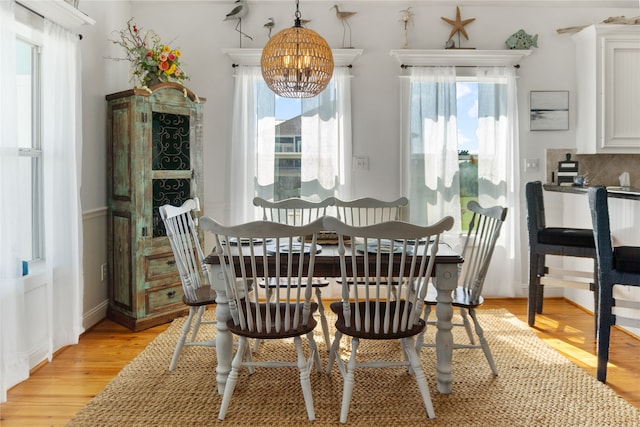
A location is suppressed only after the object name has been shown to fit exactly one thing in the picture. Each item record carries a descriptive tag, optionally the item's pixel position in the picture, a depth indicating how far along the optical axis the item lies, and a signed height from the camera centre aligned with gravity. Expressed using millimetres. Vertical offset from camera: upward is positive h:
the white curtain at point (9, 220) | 2645 -109
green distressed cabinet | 3783 +93
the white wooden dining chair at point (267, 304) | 2207 -489
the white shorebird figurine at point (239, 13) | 4539 +1640
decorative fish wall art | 4613 +1403
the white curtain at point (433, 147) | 4605 +450
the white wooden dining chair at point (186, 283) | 2795 -489
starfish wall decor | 4621 +1551
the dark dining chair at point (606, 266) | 2727 -374
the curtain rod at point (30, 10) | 2851 +1087
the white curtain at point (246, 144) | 4594 +487
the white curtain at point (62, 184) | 3166 +96
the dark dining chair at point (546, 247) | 3570 -357
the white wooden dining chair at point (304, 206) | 3162 -56
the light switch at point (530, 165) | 4762 +292
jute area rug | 2398 -1019
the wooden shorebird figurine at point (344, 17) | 4598 +1623
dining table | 2494 -490
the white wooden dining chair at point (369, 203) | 3662 -40
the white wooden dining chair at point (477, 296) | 2719 -556
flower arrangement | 3928 +1037
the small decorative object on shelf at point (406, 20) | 4625 +1603
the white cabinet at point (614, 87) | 4367 +937
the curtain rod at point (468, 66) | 4629 +1179
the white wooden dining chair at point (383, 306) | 2189 -515
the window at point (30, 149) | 3115 +309
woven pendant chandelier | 2828 +762
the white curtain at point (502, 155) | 4645 +380
